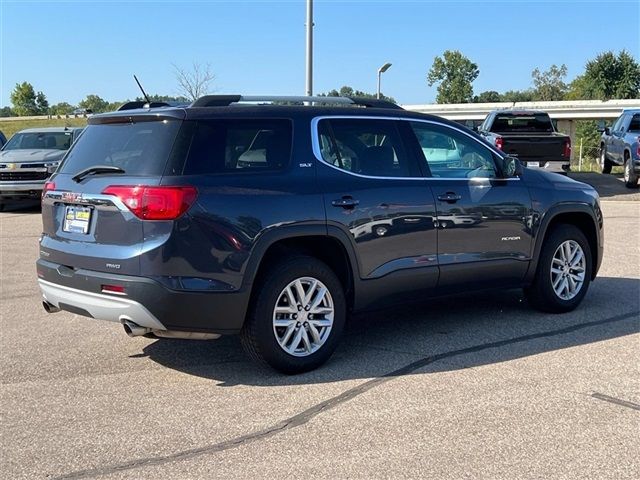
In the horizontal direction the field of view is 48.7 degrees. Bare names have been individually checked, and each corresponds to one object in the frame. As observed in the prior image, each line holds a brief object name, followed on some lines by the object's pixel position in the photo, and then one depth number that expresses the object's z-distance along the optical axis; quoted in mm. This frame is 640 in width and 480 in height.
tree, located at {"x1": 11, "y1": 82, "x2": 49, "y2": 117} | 116562
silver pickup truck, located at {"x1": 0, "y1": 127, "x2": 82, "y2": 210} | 15805
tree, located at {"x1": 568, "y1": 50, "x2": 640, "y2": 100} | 76125
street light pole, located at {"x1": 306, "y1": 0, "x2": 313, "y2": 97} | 17484
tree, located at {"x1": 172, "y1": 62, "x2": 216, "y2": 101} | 26922
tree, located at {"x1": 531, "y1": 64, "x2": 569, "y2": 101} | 119812
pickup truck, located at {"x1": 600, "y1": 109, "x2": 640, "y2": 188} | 19000
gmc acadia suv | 4473
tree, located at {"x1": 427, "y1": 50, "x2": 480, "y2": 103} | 118438
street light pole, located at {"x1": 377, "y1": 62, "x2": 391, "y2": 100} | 28819
